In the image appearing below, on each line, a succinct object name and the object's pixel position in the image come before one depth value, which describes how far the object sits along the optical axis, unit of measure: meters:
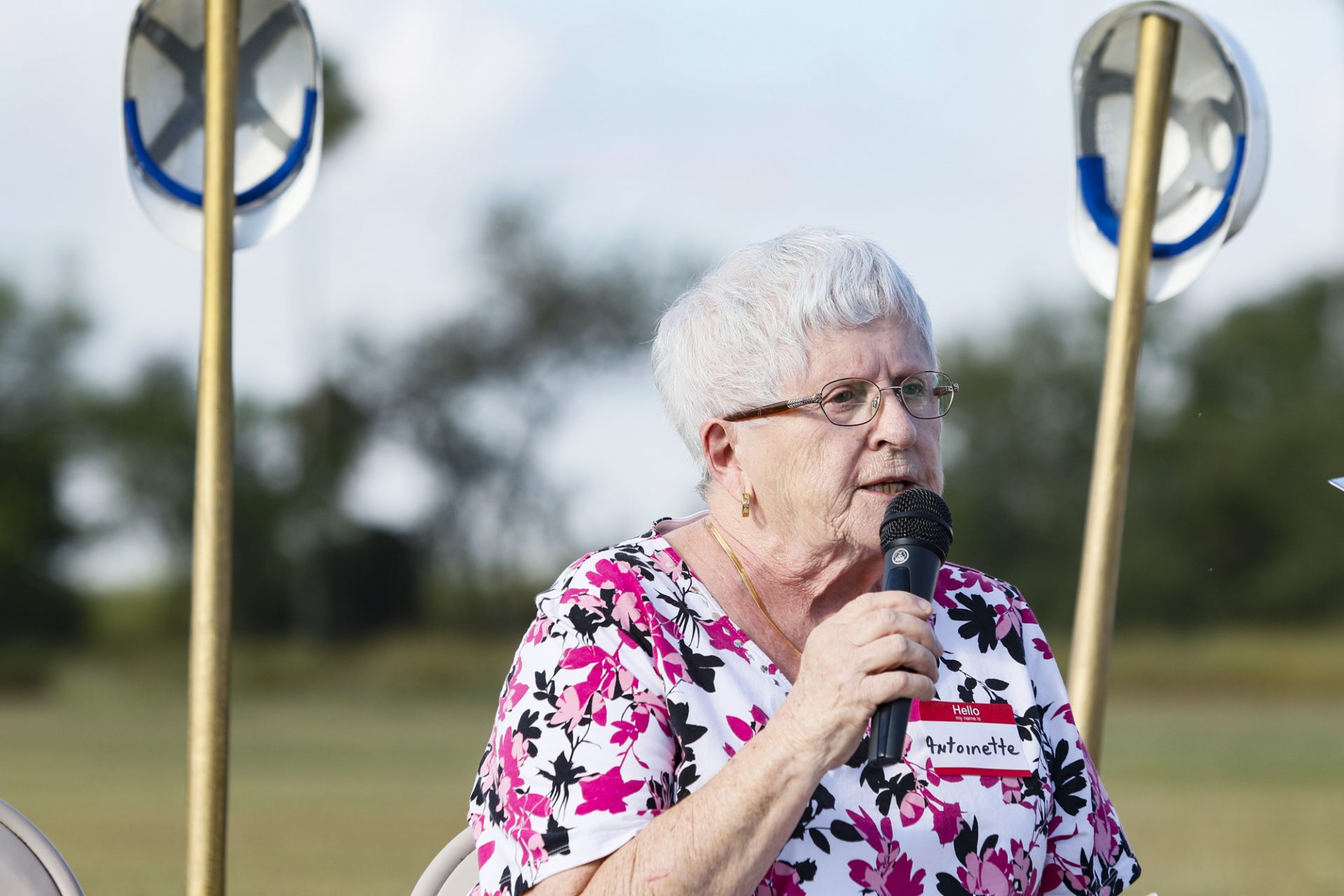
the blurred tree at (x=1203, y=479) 59.50
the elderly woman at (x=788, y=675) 3.50
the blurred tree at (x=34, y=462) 53.41
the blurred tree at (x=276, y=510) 56.16
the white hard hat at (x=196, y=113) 4.74
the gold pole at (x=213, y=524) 4.49
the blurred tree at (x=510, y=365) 61.34
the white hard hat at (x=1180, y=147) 5.49
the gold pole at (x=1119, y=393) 5.40
